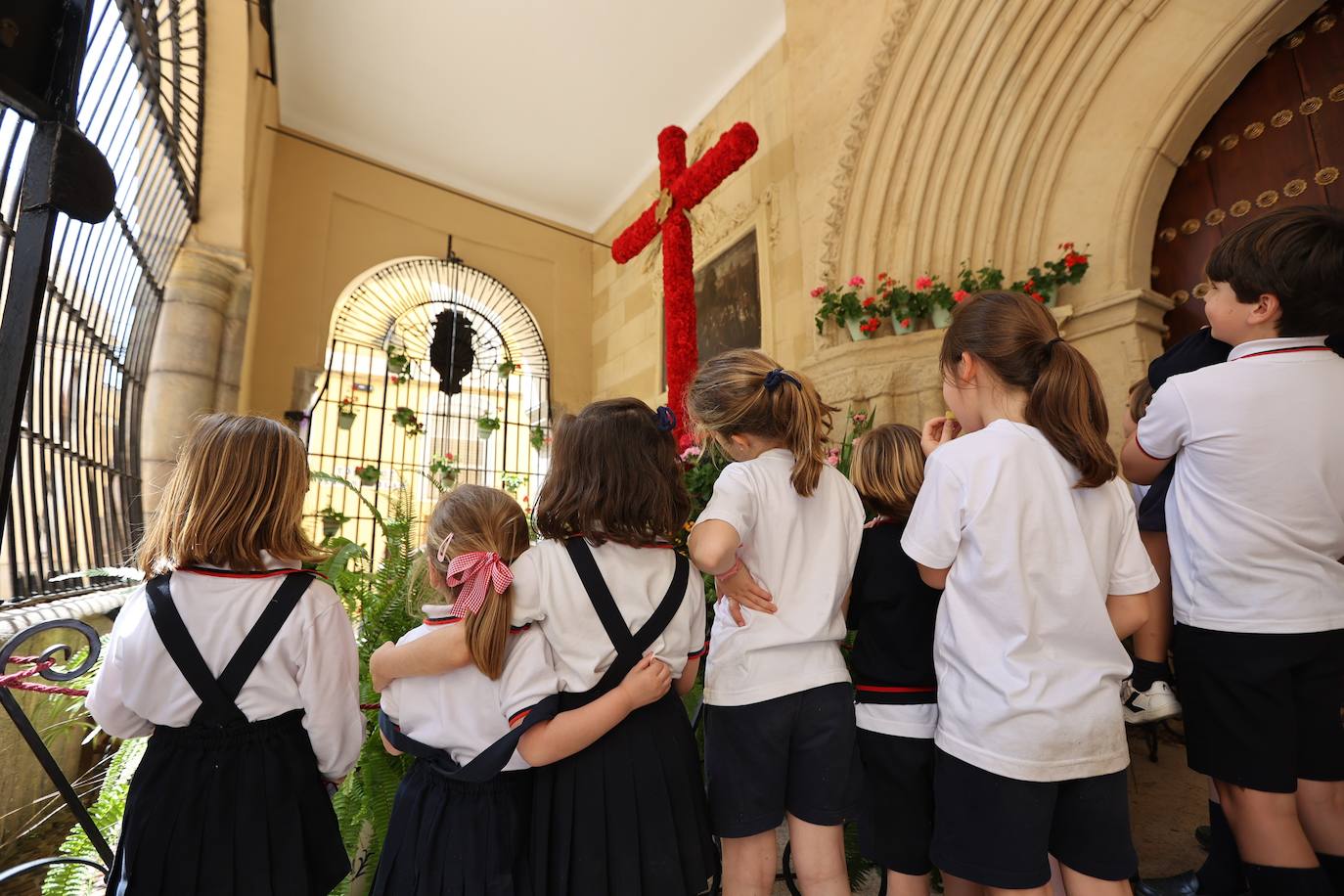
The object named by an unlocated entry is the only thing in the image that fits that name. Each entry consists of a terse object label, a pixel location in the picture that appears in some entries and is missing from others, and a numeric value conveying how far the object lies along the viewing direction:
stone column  4.70
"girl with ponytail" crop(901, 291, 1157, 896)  1.16
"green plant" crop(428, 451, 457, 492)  5.78
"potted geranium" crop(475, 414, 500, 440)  7.62
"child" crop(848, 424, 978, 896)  1.38
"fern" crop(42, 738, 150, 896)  1.53
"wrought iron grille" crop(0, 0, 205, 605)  2.54
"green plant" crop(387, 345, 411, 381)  7.62
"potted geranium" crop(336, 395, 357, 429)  7.30
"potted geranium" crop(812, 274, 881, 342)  4.35
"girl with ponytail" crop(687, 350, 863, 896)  1.35
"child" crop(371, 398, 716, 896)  1.21
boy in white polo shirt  1.33
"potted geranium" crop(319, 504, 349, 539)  5.71
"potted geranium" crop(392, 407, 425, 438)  7.43
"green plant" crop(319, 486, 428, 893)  1.76
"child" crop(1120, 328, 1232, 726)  1.55
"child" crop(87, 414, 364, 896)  1.15
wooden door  3.08
